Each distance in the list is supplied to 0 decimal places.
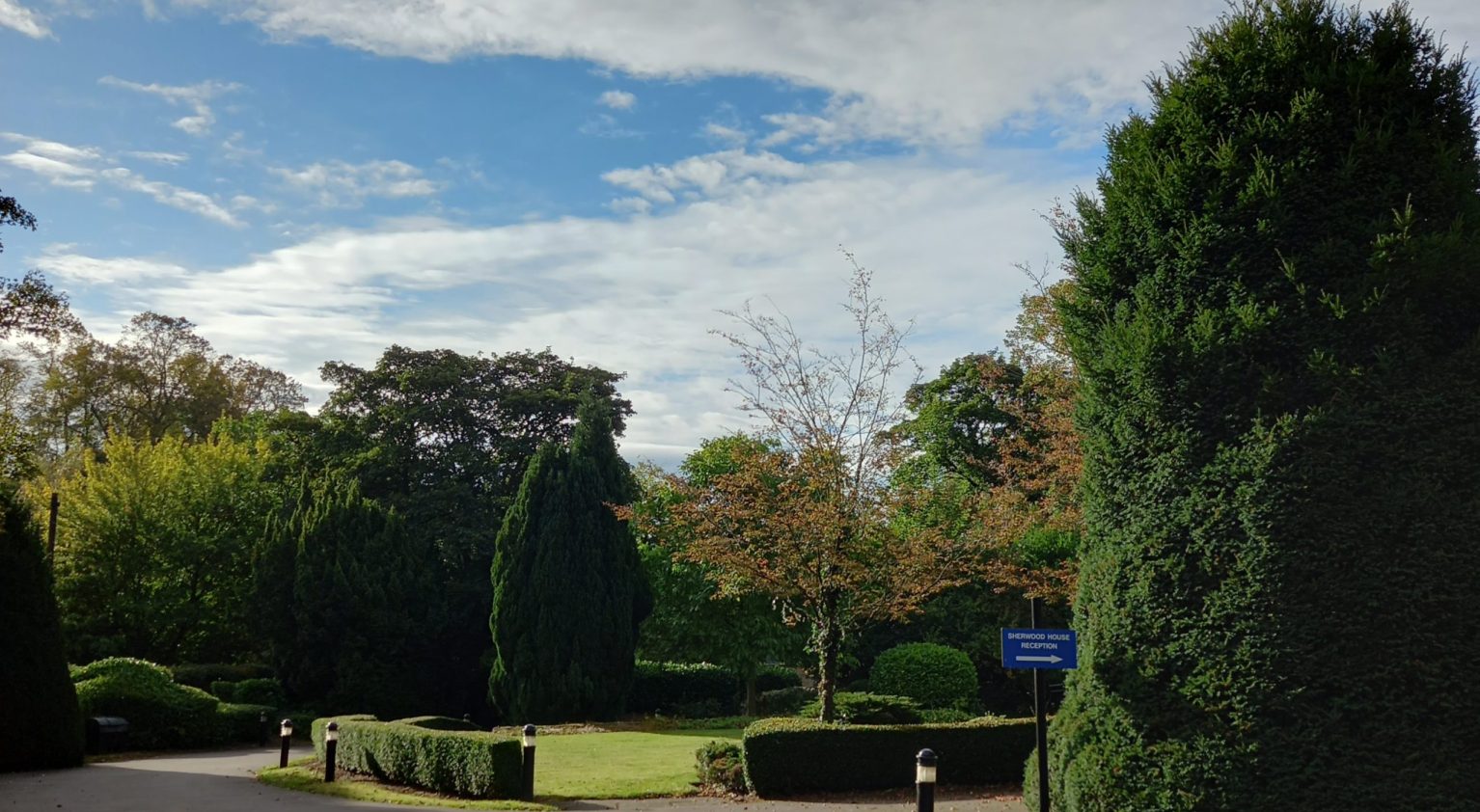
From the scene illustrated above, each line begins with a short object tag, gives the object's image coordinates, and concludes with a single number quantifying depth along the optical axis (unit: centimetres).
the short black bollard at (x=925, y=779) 836
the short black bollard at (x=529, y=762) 1354
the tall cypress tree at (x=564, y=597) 2802
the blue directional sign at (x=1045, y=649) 888
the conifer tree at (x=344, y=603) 2961
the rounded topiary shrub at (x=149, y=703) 2305
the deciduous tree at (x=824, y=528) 1642
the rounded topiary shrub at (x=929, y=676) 2436
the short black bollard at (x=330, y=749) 1644
